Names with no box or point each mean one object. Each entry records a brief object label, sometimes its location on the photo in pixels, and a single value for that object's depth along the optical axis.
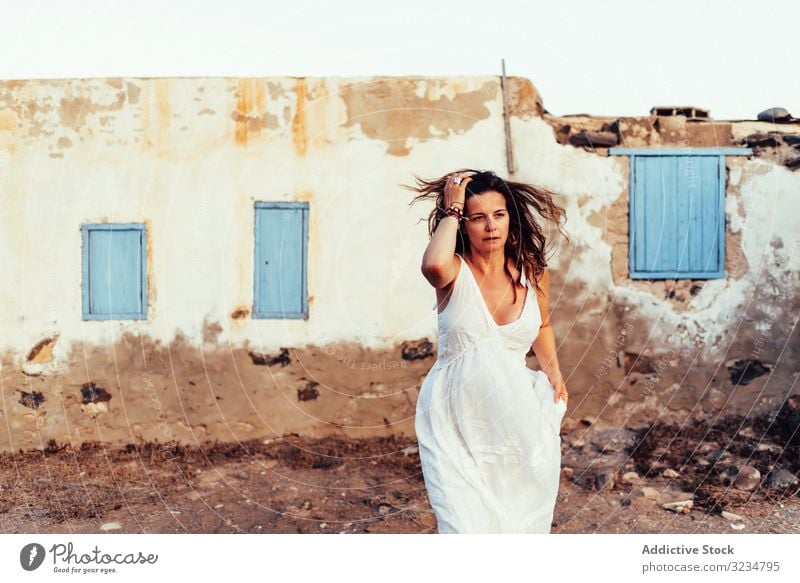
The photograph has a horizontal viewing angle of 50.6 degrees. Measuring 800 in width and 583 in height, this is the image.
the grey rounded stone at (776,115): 5.66
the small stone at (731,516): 4.43
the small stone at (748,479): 4.84
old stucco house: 5.67
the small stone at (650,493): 4.83
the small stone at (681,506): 4.60
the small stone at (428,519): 4.61
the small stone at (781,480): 4.83
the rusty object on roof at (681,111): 5.67
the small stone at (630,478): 5.04
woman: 2.72
